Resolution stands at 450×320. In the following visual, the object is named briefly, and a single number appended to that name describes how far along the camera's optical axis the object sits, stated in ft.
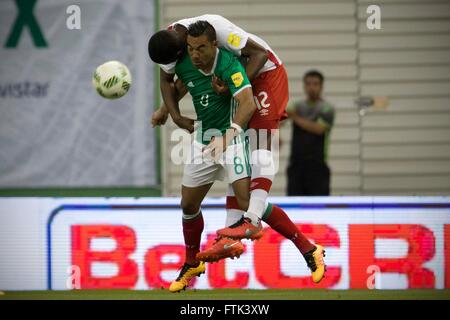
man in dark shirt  87.25
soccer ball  62.13
